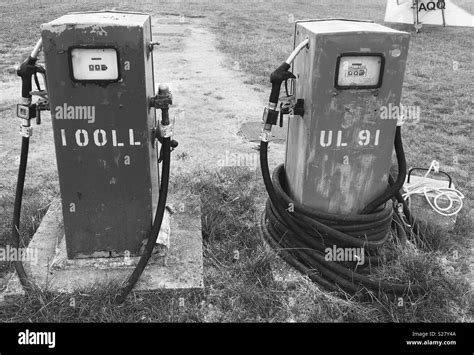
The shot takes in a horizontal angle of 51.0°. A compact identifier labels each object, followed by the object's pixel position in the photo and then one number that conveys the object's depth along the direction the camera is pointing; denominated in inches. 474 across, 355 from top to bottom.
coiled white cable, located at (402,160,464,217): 135.7
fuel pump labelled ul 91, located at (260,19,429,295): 104.7
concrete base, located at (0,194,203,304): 112.2
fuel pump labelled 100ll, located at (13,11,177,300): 98.2
